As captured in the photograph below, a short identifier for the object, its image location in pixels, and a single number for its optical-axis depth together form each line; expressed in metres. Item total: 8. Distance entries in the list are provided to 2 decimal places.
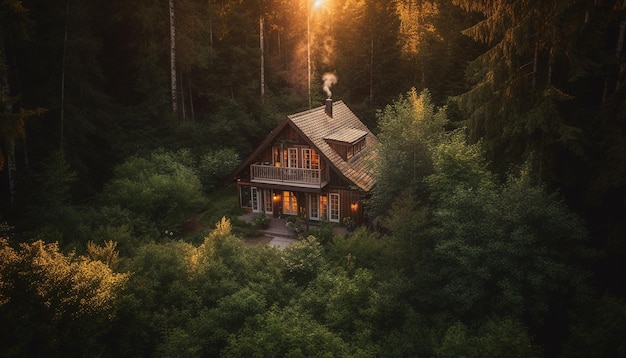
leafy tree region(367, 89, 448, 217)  17.27
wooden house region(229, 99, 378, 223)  22.83
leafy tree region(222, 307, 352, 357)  12.04
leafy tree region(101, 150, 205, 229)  20.84
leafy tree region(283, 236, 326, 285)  16.12
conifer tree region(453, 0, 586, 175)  11.74
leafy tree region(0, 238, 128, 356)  10.30
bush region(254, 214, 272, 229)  23.20
